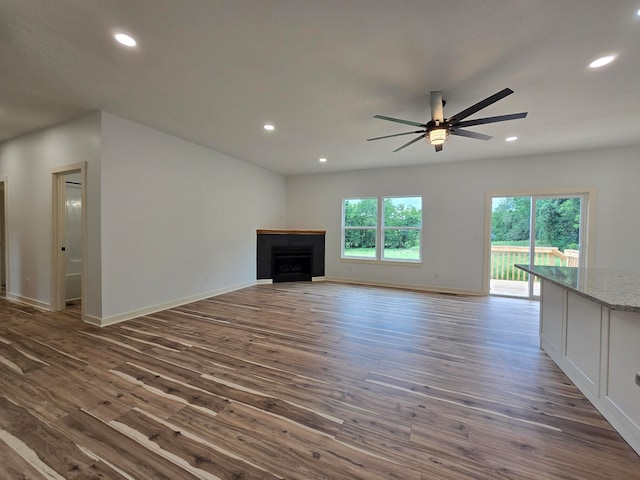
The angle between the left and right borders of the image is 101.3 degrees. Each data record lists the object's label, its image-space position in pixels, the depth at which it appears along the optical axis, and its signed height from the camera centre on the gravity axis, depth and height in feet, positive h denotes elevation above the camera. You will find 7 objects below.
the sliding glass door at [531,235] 15.78 +0.06
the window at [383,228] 19.77 +0.52
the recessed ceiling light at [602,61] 7.01 +4.82
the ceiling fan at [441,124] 8.14 +3.69
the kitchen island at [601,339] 5.10 -2.47
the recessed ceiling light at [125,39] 6.46 +4.84
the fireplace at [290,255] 20.83 -1.79
